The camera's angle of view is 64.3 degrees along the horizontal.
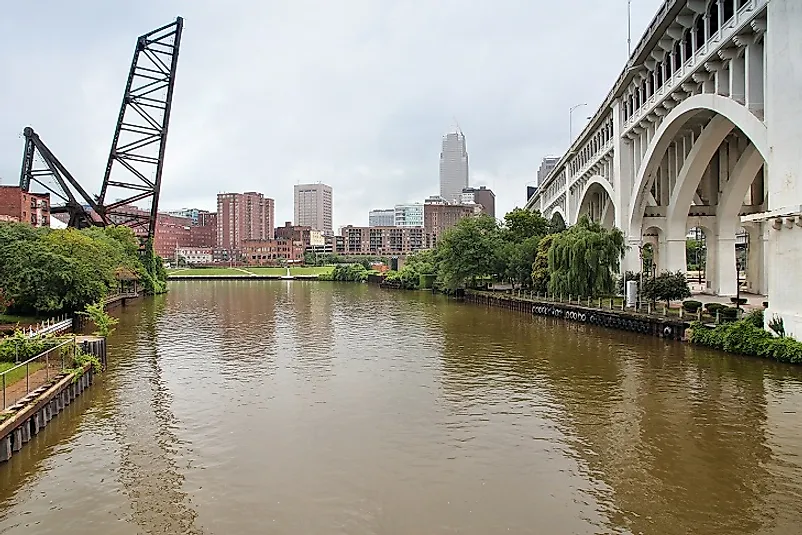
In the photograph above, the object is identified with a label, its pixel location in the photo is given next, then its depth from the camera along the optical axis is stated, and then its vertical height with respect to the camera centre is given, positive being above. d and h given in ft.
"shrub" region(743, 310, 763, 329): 75.41 -5.50
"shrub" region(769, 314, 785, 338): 68.95 -5.72
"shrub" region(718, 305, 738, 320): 82.53 -5.20
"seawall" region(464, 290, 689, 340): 90.02 -7.07
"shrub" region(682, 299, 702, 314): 90.33 -4.62
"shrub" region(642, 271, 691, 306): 96.89 -2.20
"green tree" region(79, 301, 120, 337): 82.78 -5.46
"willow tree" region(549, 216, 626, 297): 120.67 +2.51
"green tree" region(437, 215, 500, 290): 179.32 +6.34
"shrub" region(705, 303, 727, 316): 85.20 -4.61
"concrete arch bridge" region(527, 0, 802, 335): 66.90 +21.41
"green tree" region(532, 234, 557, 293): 140.35 +1.71
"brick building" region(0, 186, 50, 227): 184.85 +21.76
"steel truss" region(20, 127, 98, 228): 181.37 +29.78
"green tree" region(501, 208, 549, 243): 187.42 +14.75
